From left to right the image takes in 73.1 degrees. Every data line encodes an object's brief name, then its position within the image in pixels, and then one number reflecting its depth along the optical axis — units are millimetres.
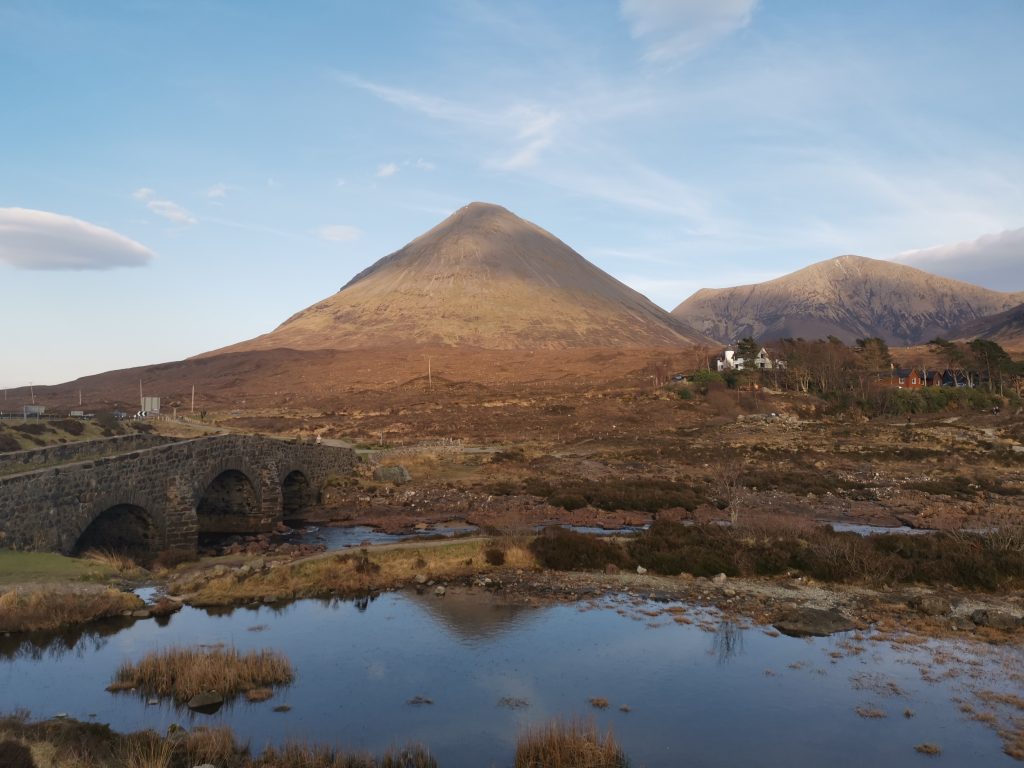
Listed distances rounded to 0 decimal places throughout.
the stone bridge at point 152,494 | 23531
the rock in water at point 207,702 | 15938
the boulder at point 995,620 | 20878
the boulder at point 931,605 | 22344
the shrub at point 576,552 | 28625
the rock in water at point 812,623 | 21031
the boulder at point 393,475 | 52000
